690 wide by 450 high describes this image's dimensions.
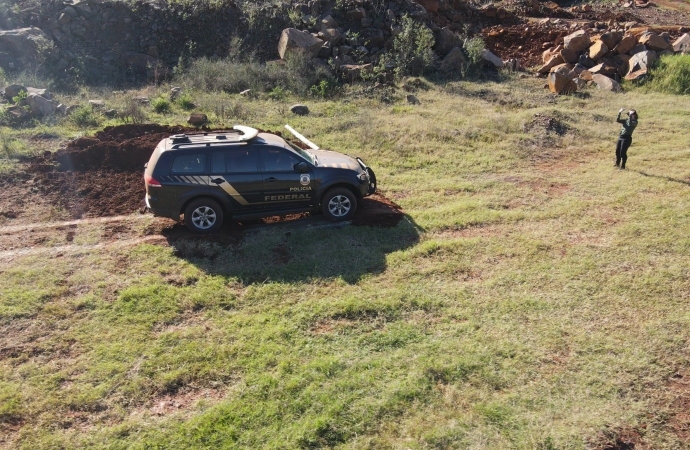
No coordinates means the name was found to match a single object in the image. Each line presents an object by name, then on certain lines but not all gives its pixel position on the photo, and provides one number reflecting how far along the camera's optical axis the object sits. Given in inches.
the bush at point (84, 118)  592.7
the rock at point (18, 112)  586.6
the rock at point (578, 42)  863.1
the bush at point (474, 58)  847.1
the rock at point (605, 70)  823.1
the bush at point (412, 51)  810.2
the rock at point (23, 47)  778.2
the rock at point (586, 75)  827.4
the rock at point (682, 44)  842.5
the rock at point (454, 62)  851.4
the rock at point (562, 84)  775.7
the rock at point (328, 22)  855.7
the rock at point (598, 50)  844.0
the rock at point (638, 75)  809.5
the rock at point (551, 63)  858.8
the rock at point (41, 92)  639.3
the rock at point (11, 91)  639.1
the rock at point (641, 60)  815.7
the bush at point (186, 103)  666.8
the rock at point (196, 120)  593.9
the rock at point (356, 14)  880.9
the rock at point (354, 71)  780.6
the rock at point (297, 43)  796.6
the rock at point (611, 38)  850.1
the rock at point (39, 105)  603.2
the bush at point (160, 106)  645.9
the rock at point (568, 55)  862.5
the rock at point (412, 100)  711.7
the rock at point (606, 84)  792.9
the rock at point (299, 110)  652.7
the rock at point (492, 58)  873.6
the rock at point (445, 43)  884.6
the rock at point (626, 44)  855.1
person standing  507.5
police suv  372.2
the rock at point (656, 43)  849.5
